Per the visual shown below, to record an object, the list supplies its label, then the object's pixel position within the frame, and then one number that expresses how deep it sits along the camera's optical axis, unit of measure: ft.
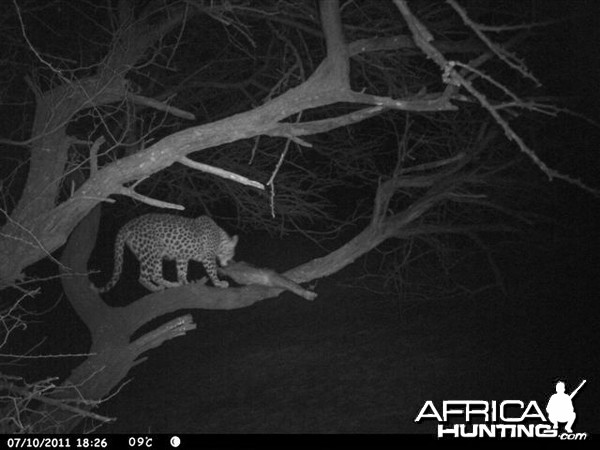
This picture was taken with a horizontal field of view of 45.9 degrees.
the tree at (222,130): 10.95
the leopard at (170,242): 28.73
